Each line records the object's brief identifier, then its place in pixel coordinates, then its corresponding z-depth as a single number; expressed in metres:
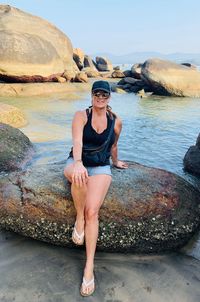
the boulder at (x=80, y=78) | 22.52
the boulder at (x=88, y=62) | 35.65
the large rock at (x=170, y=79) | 19.42
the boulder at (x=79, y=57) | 32.09
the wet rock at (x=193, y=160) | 6.74
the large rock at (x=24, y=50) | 17.30
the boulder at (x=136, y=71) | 23.69
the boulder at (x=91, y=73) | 28.27
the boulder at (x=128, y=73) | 25.68
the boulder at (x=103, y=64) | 38.19
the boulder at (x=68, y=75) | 21.62
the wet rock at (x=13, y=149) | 6.39
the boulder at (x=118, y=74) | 28.14
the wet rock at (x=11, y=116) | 9.41
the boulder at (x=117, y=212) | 4.07
